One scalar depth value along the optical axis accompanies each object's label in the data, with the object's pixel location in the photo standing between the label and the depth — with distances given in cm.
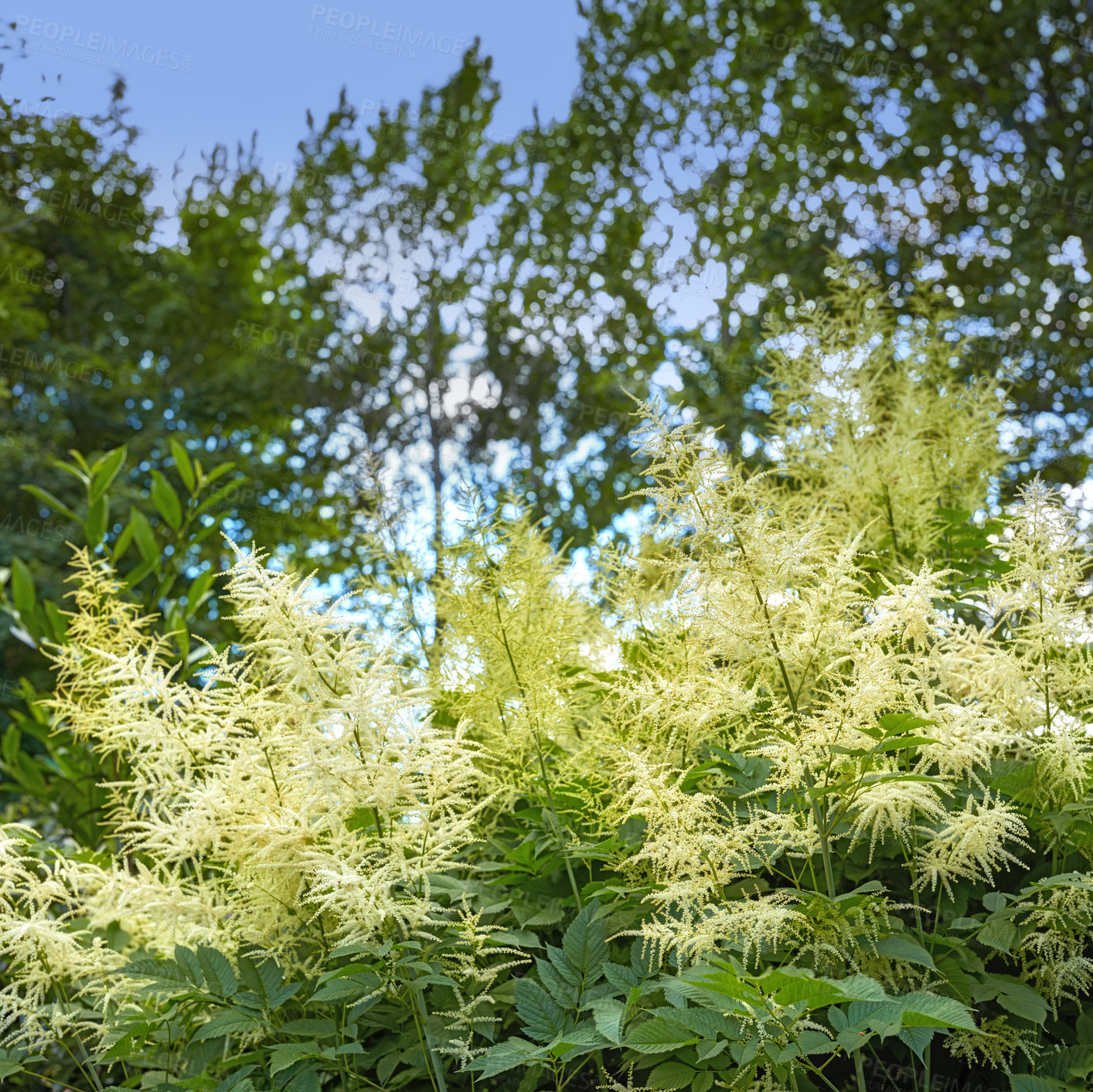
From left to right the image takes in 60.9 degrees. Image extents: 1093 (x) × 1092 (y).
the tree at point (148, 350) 1359
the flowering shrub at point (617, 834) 165
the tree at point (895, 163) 809
